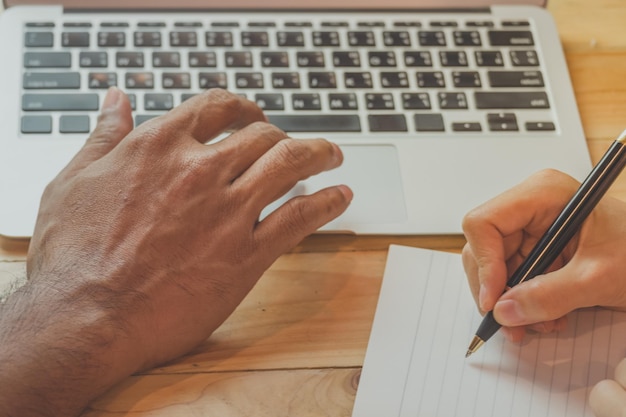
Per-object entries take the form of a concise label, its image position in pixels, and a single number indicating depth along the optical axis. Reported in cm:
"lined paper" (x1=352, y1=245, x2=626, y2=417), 65
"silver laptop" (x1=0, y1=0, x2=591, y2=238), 77
